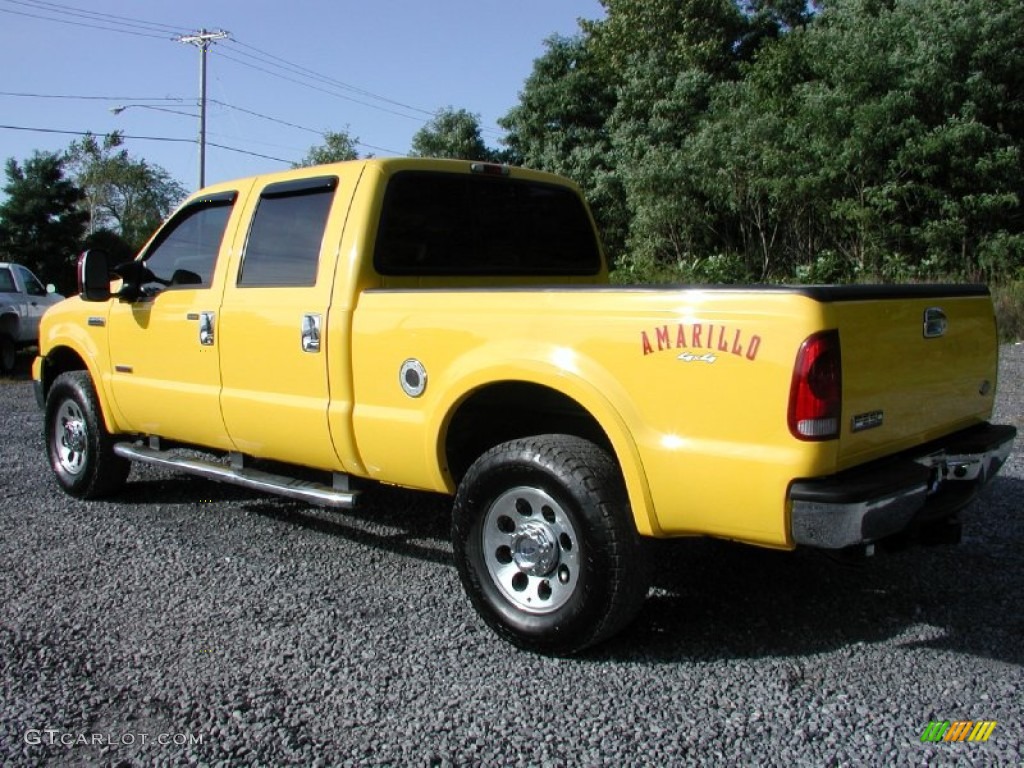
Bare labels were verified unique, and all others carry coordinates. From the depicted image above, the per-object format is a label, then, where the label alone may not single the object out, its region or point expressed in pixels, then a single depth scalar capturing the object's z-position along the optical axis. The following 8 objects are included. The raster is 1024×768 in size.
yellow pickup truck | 3.11
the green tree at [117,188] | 48.16
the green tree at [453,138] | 30.34
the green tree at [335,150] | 38.57
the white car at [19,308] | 13.88
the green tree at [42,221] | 32.16
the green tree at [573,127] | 25.44
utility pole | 34.56
